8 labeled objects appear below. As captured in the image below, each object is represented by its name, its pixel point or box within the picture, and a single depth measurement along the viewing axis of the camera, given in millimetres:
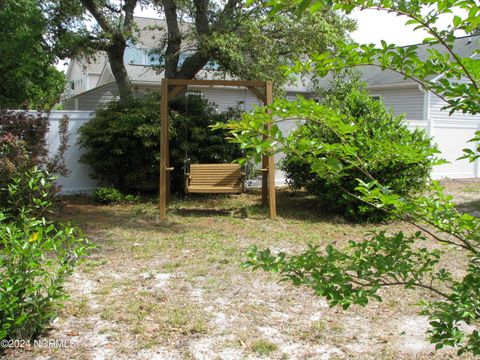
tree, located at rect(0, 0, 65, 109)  12859
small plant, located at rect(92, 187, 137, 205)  9336
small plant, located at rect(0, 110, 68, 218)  5699
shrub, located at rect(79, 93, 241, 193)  9445
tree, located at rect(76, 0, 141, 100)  11391
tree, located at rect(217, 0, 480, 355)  1656
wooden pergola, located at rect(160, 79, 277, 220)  7941
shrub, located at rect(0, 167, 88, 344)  2971
